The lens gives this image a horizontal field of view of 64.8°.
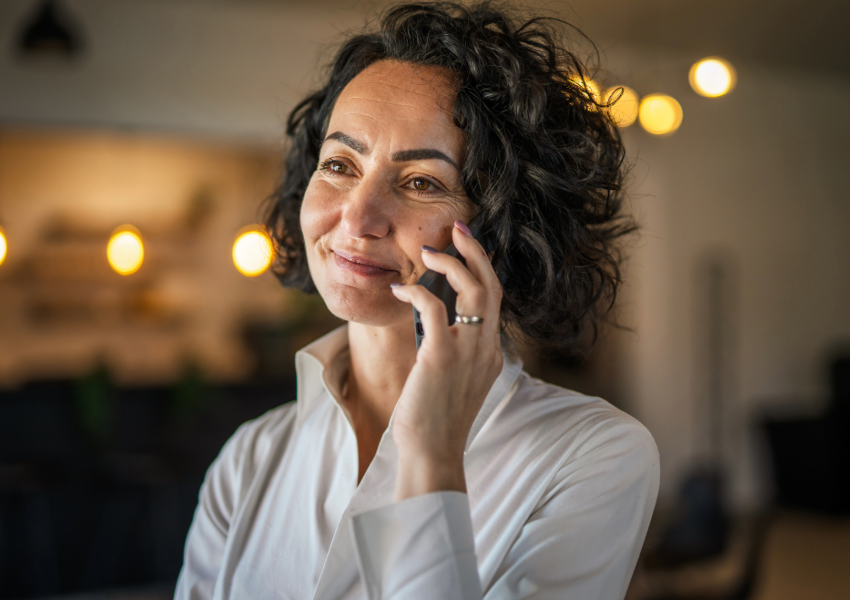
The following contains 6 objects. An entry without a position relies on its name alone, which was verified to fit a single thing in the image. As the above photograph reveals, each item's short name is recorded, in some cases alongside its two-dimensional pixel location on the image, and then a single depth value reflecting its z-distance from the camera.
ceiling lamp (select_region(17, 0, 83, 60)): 3.82
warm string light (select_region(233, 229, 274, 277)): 3.51
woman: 0.90
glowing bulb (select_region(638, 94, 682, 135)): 3.17
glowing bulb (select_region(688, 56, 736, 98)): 2.89
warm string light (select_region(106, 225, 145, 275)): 3.79
